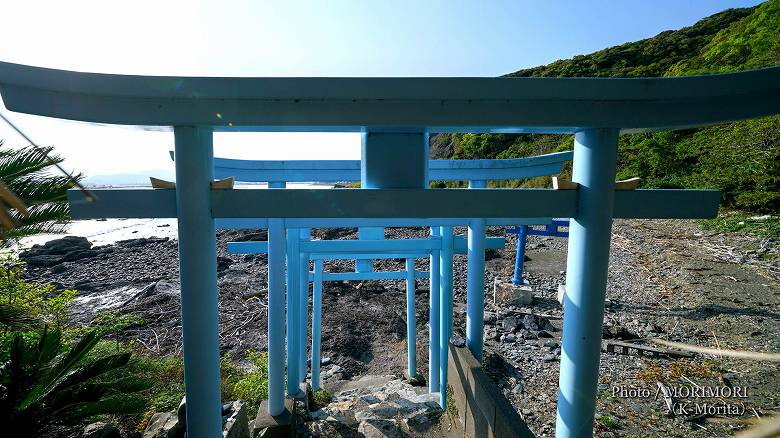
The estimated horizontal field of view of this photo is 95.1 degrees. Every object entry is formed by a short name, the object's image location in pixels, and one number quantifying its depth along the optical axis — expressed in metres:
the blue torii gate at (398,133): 1.57
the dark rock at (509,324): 8.65
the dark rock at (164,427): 3.46
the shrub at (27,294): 6.30
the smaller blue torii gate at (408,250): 5.17
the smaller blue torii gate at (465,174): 3.84
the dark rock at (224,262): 18.67
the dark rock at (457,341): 4.16
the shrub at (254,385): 5.96
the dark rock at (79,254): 21.78
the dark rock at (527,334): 8.16
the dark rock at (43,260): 20.62
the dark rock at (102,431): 3.22
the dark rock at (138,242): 25.67
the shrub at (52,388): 2.80
